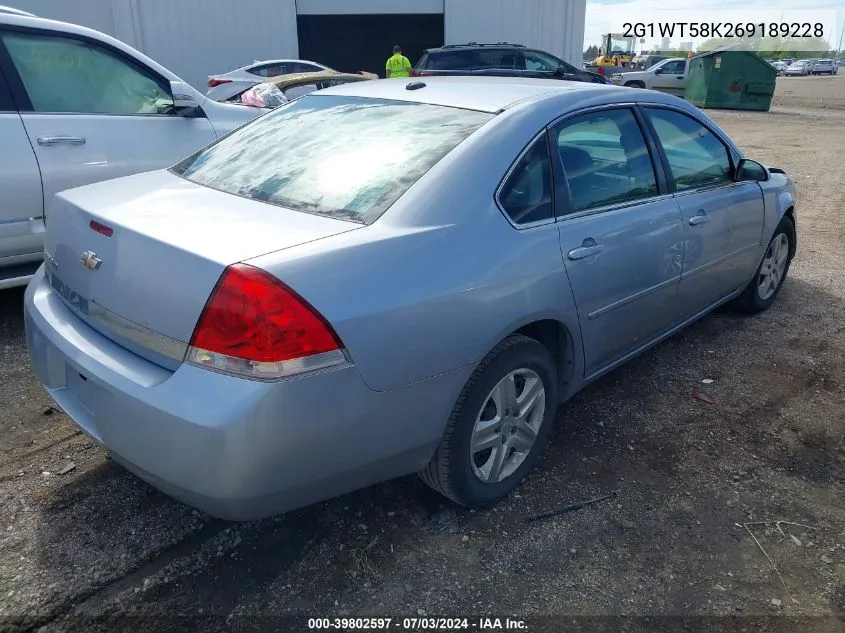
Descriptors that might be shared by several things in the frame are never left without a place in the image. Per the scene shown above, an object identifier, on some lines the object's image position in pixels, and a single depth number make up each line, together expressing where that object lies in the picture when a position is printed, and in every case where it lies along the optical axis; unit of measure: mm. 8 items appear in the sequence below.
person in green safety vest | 17438
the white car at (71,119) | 4020
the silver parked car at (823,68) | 61281
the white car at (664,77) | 26719
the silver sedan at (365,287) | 1970
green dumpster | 21719
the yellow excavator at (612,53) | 44875
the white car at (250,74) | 11555
